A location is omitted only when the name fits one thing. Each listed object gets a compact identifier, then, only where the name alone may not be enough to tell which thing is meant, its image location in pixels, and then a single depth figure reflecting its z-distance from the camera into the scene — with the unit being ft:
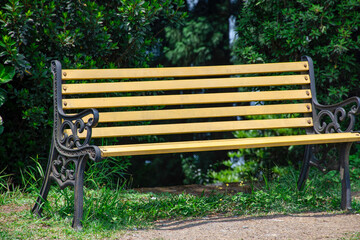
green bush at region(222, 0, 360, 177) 32.19
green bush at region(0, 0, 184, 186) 27.86
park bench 21.56
